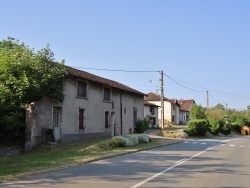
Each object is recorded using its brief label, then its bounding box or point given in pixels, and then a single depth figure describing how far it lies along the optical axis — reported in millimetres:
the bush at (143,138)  30714
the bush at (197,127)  50719
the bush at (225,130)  67612
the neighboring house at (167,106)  81306
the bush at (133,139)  27712
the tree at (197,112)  62753
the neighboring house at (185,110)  98231
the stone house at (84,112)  24453
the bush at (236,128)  80262
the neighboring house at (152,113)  68938
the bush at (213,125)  61156
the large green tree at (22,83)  21422
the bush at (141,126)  41531
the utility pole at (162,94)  46344
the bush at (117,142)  25266
